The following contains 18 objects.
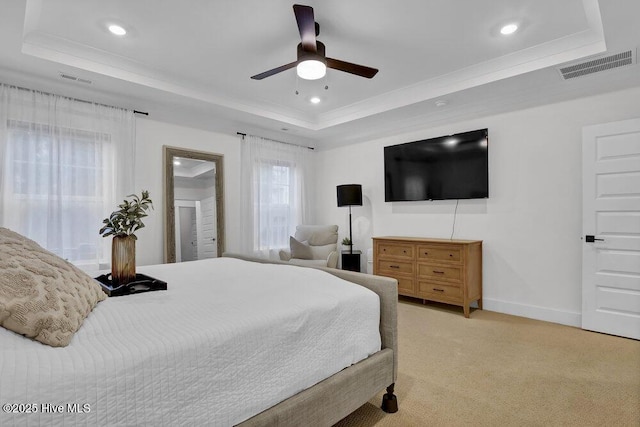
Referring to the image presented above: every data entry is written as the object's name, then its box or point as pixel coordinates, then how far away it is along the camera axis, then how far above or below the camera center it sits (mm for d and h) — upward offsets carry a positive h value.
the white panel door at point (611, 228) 2889 -182
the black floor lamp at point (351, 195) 4785 +261
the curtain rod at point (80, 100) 3062 +1221
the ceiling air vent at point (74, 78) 3020 +1331
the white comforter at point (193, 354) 845 -462
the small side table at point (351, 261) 4844 -746
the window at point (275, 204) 4895 +148
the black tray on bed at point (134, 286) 1663 -387
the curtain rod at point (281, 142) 4696 +1174
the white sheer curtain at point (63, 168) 2969 +483
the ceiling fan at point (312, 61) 2280 +1193
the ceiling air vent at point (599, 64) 2746 +1305
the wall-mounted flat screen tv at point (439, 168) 3836 +564
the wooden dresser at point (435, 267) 3553 -675
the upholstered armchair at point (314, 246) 4582 -504
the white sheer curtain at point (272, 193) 4709 +329
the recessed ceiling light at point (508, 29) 2590 +1497
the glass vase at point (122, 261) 1774 -257
